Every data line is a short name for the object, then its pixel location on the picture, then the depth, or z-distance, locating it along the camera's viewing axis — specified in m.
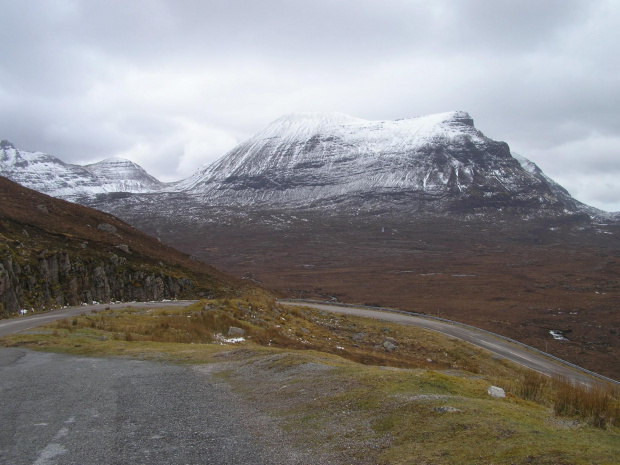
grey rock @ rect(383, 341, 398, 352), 29.75
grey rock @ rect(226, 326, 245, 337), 21.16
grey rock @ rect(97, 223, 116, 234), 45.21
